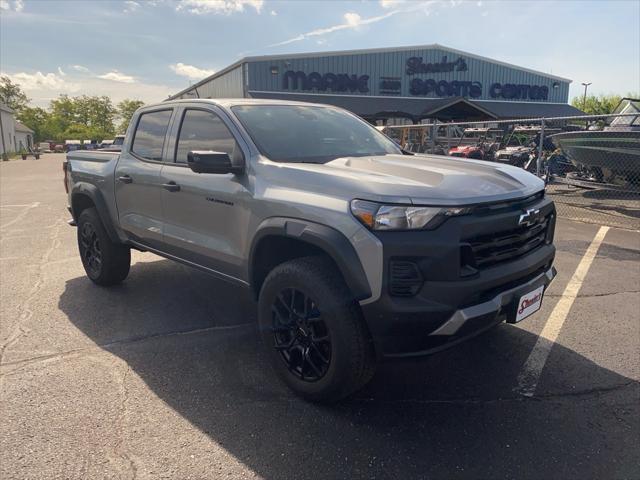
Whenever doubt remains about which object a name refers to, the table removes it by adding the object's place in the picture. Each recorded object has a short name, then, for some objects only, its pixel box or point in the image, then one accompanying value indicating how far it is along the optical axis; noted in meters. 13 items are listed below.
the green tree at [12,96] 92.99
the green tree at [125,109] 121.75
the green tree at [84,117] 106.11
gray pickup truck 2.51
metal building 26.42
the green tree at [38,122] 97.68
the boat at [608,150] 9.55
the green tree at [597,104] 54.47
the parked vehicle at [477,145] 14.57
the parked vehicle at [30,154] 53.41
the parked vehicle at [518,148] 14.20
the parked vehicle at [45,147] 79.38
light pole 62.17
